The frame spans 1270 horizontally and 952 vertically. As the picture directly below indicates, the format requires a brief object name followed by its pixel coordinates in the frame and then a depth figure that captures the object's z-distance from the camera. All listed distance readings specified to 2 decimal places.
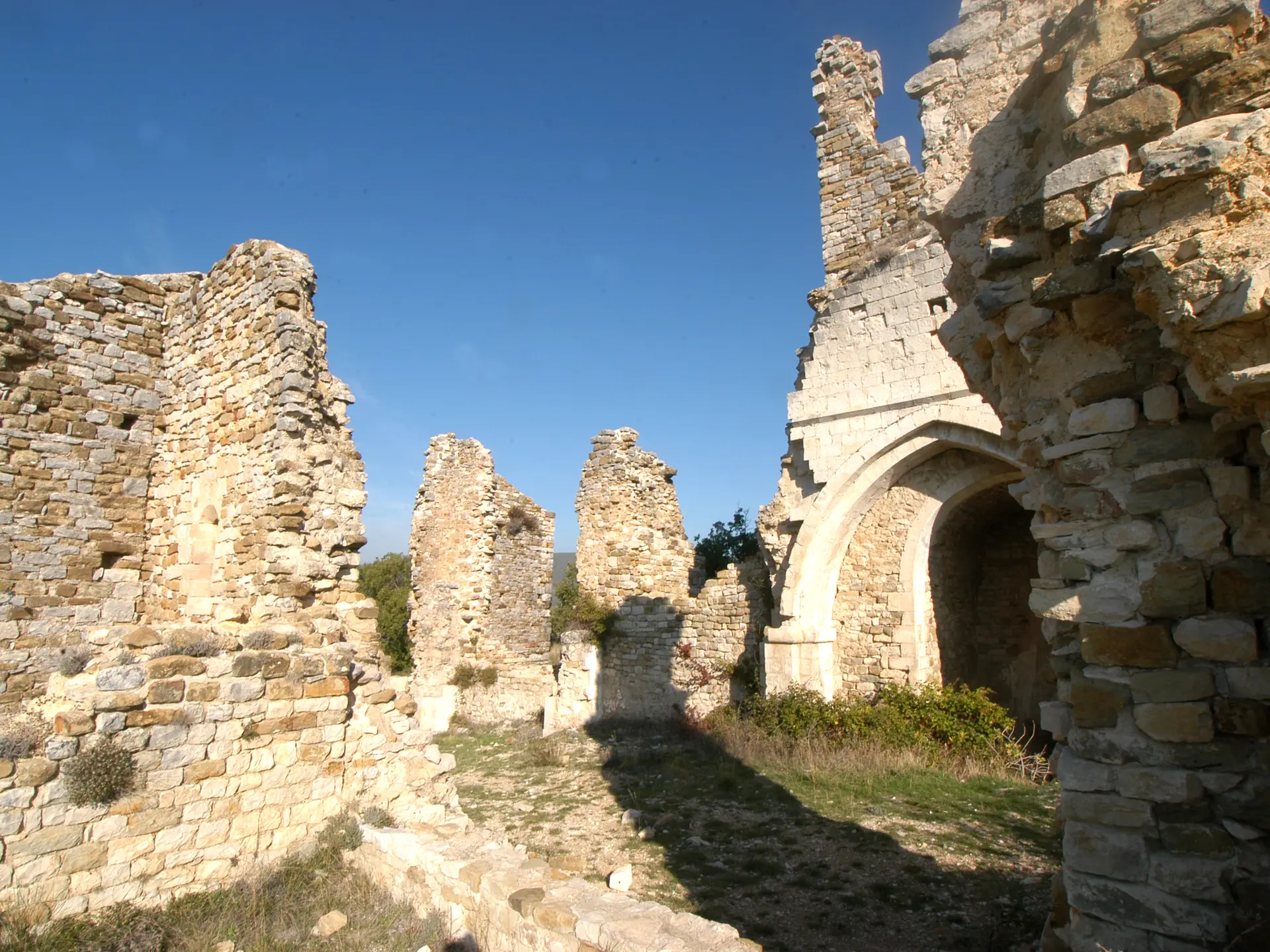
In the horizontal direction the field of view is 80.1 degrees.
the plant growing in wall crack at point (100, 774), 3.87
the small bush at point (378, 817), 4.82
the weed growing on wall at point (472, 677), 14.44
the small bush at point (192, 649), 4.38
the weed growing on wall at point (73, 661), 4.14
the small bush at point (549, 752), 10.34
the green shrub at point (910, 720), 8.67
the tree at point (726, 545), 23.39
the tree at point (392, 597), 27.14
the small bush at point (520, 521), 15.71
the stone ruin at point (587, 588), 12.43
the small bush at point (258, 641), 4.77
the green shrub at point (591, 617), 13.62
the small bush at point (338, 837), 4.67
